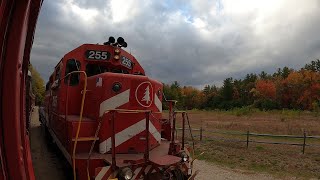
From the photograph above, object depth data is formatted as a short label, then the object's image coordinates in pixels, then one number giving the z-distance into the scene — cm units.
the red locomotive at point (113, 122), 336
